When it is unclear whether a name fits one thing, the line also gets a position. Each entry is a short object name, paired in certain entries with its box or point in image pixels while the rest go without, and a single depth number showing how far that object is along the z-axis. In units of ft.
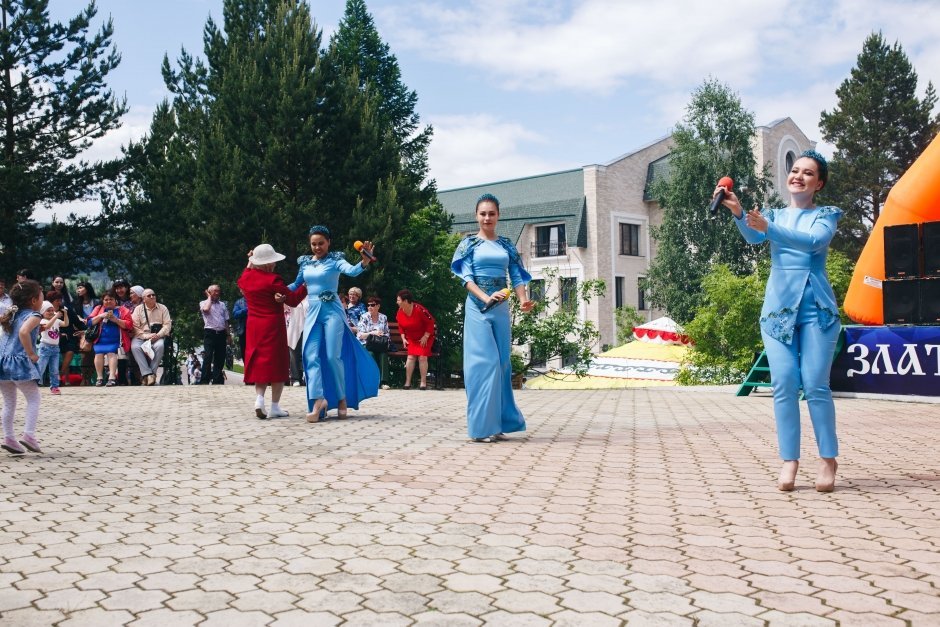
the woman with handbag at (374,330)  57.93
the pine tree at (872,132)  163.84
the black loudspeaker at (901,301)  44.80
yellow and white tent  112.57
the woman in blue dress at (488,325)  27.58
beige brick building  151.02
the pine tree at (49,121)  90.48
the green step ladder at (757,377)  51.75
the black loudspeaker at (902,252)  44.91
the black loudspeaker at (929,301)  44.14
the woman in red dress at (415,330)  58.85
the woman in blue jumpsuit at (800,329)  19.20
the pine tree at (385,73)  124.47
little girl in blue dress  25.17
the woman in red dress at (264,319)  34.14
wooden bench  63.26
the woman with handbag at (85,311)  58.65
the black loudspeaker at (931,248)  44.24
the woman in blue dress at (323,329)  33.58
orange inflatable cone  50.80
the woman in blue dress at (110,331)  56.34
